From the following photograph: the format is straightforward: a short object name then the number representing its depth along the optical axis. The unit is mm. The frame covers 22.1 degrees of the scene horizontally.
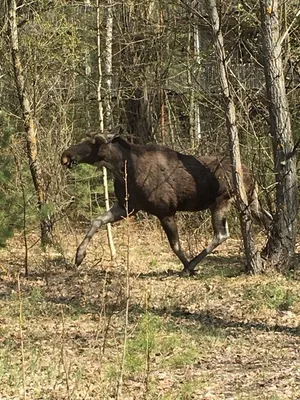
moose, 12711
